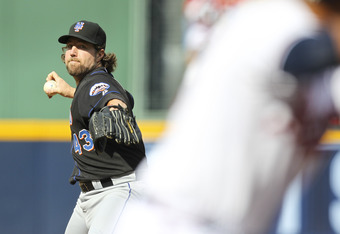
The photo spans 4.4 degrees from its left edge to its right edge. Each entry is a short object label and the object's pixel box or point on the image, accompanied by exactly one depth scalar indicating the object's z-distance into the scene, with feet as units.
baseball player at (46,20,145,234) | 74.05
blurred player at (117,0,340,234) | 45.25
